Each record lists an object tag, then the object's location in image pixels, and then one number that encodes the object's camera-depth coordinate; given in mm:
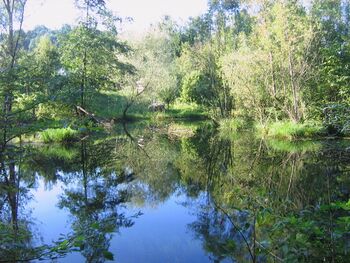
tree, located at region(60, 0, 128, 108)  18391
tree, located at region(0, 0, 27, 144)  4019
